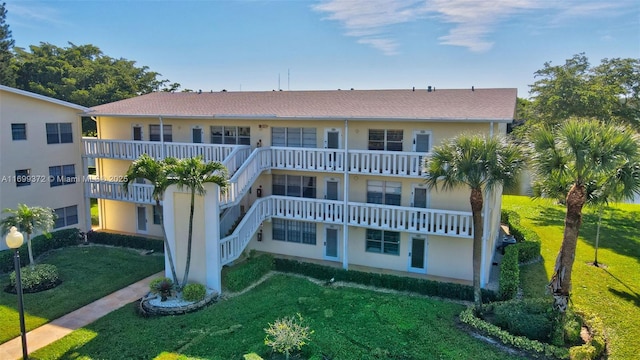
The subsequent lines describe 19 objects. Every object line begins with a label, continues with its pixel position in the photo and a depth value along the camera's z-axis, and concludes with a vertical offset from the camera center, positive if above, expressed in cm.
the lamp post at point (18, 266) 1014 -343
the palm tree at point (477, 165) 1220 -82
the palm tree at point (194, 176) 1396 -137
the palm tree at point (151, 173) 1415 -126
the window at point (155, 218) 2191 -431
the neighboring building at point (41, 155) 1852 -95
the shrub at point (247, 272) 1563 -527
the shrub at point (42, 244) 1708 -498
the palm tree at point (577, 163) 1062 -65
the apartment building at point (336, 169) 1616 -132
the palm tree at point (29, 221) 1566 -322
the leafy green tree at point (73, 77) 3412 +526
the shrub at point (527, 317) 1182 -517
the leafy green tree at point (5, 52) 3453 +773
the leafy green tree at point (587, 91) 2919 +342
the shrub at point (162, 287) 1445 -521
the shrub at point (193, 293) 1447 -538
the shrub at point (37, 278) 1533 -529
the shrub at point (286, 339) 1038 -501
